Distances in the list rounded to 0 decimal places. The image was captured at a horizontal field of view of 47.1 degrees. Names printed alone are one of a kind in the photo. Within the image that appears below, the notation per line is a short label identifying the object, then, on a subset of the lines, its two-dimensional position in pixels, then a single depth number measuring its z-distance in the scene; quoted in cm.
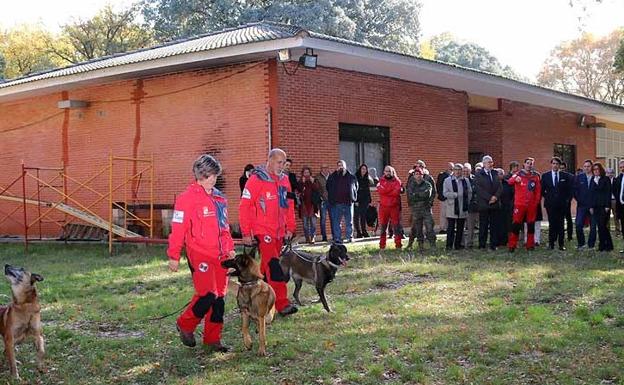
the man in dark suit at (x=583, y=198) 1298
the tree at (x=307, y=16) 3875
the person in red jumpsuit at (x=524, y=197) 1327
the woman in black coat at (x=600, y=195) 1283
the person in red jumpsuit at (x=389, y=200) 1362
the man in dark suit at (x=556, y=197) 1351
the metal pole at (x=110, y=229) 1484
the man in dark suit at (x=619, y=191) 1270
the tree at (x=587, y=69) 5241
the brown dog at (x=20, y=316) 579
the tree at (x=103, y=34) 4756
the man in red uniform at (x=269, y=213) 711
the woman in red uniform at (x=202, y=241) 598
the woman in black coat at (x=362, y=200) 1556
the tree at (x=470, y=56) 6419
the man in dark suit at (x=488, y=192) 1330
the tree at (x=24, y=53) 4791
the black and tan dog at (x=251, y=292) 617
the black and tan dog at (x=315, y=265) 784
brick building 1520
